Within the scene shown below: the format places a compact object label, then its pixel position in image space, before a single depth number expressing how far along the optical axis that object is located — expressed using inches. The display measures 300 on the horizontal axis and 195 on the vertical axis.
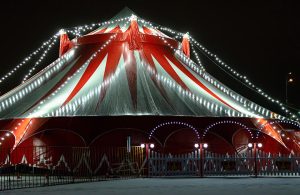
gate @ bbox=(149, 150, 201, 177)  554.3
